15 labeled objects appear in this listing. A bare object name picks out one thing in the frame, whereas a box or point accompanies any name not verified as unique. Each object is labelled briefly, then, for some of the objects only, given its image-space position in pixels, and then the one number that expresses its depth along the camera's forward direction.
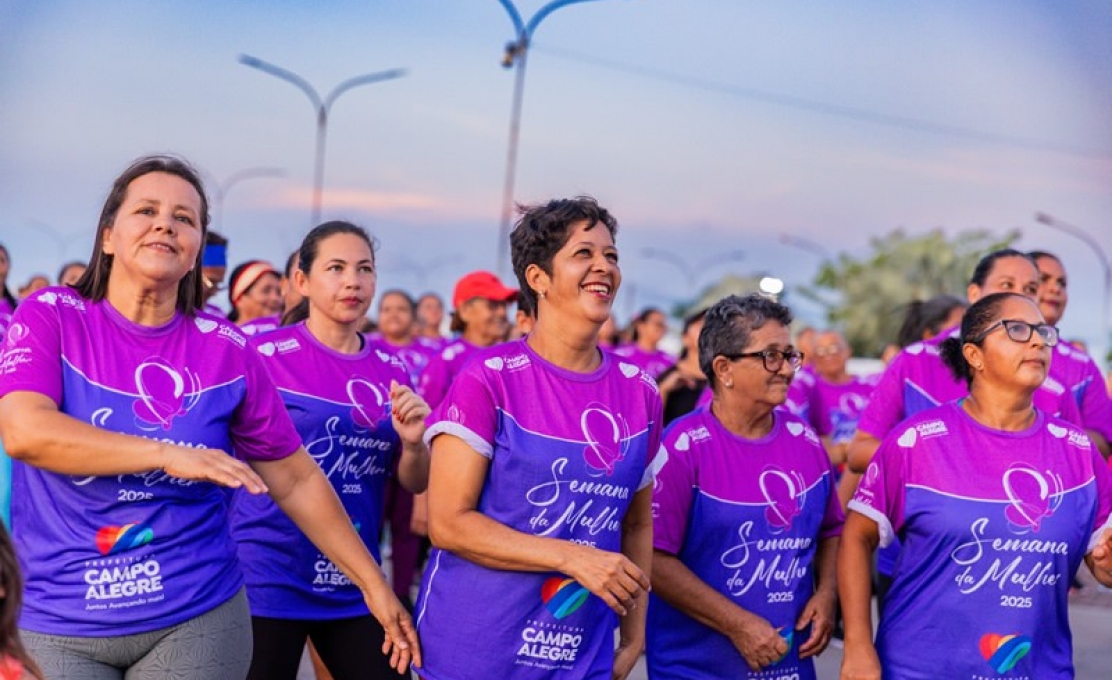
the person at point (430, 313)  19.69
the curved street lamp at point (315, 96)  36.97
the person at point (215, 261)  7.48
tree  81.31
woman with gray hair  4.88
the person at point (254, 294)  8.20
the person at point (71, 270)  10.44
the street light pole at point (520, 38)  26.16
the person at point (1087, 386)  6.80
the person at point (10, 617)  2.93
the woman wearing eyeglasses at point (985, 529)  4.64
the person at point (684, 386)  10.23
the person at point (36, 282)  12.64
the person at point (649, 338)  15.37
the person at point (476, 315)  9.39
